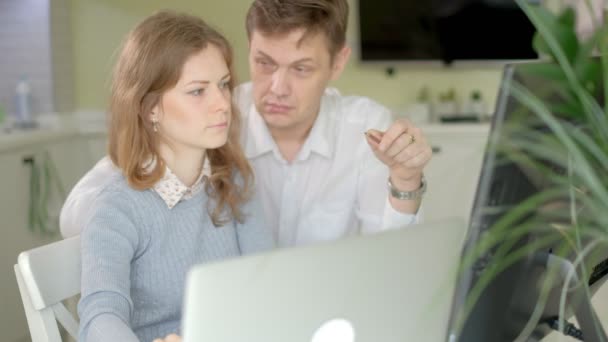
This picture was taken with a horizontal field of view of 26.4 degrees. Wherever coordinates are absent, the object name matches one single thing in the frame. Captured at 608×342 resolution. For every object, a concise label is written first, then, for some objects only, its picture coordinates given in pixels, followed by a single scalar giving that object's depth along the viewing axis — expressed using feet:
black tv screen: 14.52
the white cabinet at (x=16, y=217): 10.72
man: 7.41
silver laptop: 4.36
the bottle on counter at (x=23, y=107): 12.39
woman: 6.39
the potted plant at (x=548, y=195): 4.13
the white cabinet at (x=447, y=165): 14.12
